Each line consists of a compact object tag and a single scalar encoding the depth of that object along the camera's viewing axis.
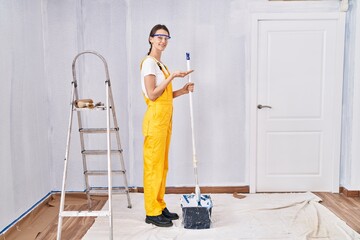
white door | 4.13
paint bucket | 3.21
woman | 3.13
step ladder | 2.83
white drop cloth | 3.12
